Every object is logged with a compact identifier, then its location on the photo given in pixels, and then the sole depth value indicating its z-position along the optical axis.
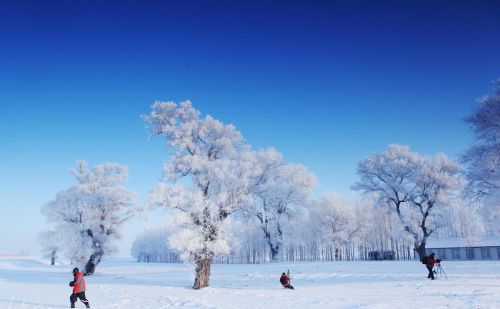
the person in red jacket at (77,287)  17.08
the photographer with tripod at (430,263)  25.50
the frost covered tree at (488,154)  24.50
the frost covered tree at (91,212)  46.97
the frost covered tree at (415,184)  46.00
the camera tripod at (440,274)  26.99
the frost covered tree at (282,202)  59.69
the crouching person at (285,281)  24.98
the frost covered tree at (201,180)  26.39
